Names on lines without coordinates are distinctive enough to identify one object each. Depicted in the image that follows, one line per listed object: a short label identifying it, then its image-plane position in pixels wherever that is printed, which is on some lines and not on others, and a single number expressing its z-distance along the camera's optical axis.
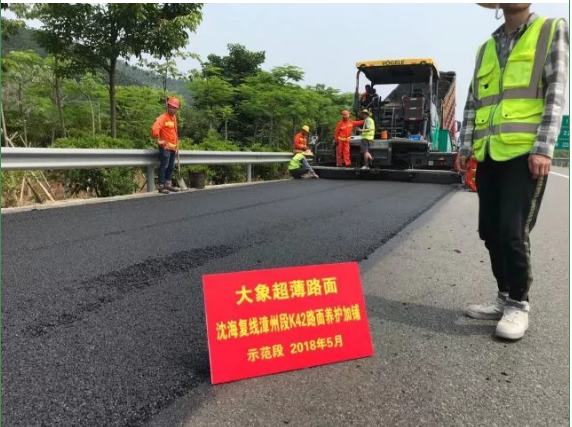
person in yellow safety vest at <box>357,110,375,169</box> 12.01
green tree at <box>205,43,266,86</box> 27.95
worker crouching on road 12.66
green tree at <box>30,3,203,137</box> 10.48
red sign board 1.98
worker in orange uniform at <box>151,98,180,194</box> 7.85
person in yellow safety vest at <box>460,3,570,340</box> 2.39
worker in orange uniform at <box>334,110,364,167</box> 12.45
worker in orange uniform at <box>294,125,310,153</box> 13.77
